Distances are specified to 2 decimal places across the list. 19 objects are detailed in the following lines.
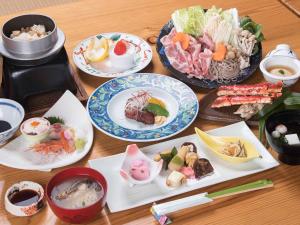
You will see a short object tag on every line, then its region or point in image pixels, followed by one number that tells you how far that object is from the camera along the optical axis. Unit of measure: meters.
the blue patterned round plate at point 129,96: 1.35
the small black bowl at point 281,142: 1.26
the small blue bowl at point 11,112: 1.35
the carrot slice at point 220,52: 1.55
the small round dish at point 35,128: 1.31
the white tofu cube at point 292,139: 1.28
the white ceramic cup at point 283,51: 1.57
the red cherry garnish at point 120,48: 1.62
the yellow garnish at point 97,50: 1.62
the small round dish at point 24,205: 1.13
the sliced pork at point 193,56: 1.55
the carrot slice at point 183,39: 1.58
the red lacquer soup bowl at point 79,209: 1.08
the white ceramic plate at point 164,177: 1.18
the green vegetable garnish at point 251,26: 1.66
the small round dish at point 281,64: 1.49
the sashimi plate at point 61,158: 1.26
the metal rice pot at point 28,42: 1.37
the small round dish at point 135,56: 1.57
